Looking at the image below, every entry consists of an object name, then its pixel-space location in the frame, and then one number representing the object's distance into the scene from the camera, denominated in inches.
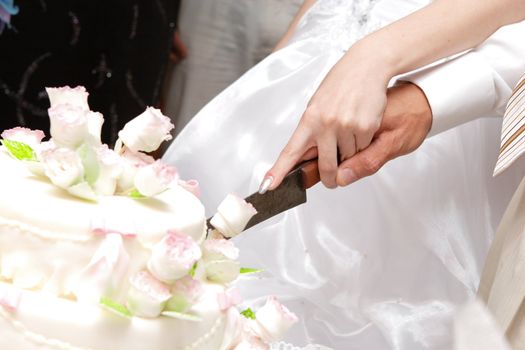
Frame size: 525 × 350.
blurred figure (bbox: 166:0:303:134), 95.7
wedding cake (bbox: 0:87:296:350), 37.2
